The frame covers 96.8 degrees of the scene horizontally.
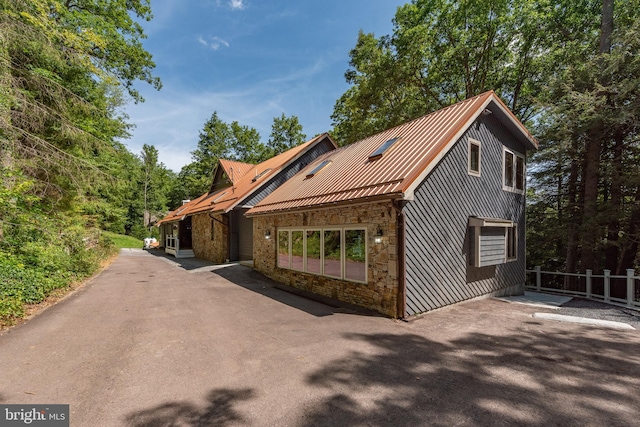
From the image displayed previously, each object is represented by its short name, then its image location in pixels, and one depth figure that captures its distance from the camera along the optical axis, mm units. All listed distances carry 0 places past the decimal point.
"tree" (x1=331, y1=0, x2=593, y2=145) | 14438
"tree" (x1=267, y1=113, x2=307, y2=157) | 35656
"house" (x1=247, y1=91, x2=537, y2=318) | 6676
